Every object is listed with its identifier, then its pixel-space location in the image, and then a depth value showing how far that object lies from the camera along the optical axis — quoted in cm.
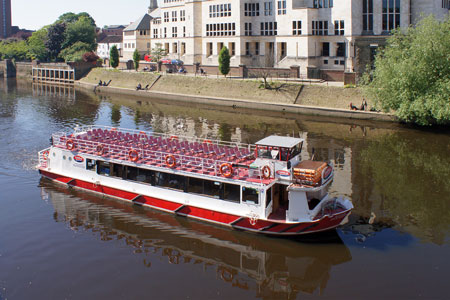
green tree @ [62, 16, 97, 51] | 12031
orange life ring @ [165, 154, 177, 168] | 2805
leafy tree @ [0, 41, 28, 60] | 13068
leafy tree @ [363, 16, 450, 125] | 4738
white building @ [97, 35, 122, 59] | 14886
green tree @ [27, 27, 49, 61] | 12177
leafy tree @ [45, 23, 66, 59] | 11969
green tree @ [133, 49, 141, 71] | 9339
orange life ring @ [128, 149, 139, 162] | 2952
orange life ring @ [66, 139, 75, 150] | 3238
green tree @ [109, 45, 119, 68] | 9950
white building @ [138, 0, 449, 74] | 7044
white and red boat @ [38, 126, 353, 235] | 2472
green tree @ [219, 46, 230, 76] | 7656
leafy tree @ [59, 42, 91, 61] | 10985
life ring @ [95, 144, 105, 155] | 3112
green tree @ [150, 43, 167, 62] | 9752
